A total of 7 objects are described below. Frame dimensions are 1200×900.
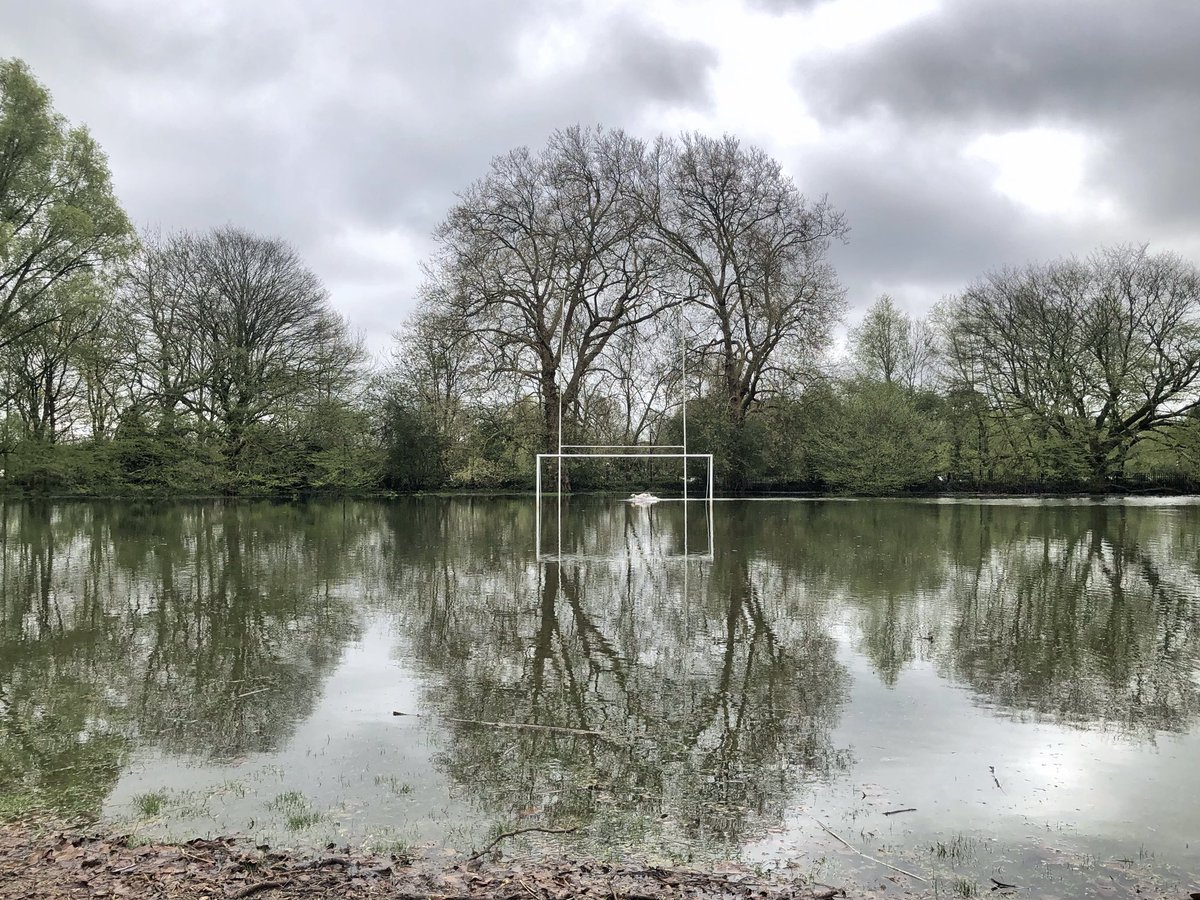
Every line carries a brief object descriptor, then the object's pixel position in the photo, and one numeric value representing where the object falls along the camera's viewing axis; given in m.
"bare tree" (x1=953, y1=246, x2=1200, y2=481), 32.84
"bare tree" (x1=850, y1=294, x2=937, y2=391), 44.91
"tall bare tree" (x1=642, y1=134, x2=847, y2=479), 29.56
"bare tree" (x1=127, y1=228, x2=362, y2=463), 31.42
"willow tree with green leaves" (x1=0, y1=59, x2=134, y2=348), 22.95
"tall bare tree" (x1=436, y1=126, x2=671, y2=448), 28.02
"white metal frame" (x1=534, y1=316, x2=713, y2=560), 13.06
